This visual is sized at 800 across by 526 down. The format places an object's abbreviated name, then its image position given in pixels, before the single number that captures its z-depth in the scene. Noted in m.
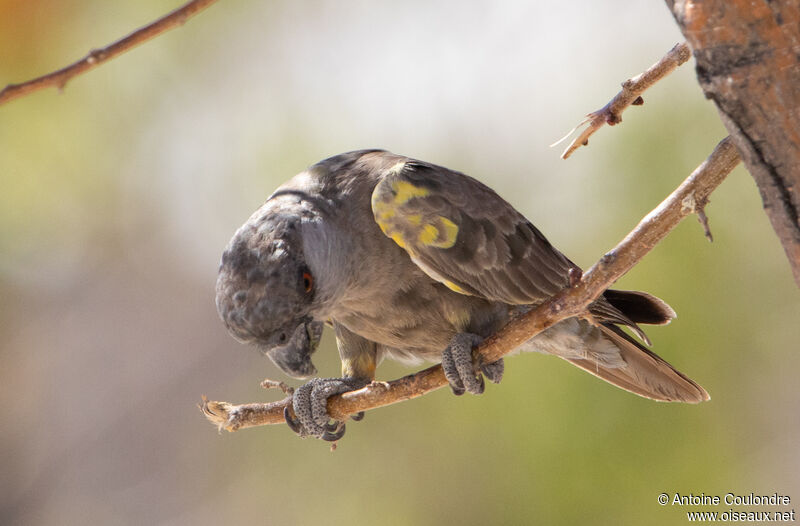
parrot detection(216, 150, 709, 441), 5.45
